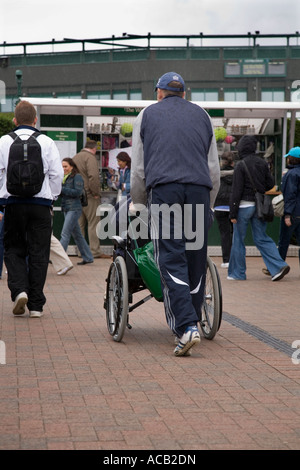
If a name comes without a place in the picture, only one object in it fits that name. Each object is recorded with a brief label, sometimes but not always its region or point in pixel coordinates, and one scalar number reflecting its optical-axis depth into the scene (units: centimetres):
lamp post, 3128
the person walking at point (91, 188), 1562
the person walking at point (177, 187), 658
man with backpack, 823
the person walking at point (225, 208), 1438
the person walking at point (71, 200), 1423
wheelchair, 691
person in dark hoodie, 1241
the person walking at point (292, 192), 1276
